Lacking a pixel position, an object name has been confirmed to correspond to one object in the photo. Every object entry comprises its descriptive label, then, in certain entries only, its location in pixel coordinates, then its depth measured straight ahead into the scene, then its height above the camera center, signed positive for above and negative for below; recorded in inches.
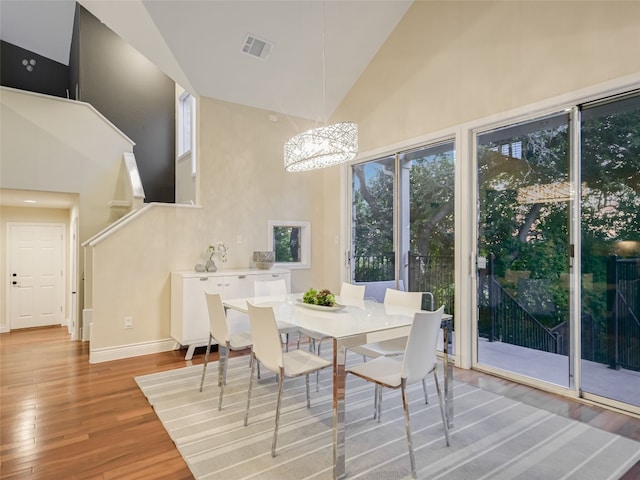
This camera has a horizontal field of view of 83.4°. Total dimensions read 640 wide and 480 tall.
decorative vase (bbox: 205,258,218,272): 173.3 -11.5
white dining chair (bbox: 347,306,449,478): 79.0 -28.6
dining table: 77.1 -20.5
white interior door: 230.8 -21.5
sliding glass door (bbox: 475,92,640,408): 108.4 -2.3
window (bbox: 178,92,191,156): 281.4 +95.3
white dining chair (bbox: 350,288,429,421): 103.2 -32.7
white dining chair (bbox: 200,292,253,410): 112.3 -30.0
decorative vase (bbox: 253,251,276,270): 188.9 -8.7
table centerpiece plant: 110.4 -17.5
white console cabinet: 158.1 -24.8
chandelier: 113.3 +31.0
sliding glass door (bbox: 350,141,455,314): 158.7 +10.2
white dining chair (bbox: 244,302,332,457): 87.4 -29.1
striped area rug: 78.5 -49.9
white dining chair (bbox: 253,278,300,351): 146.6 -19.1
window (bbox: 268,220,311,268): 207.8 +0.3
